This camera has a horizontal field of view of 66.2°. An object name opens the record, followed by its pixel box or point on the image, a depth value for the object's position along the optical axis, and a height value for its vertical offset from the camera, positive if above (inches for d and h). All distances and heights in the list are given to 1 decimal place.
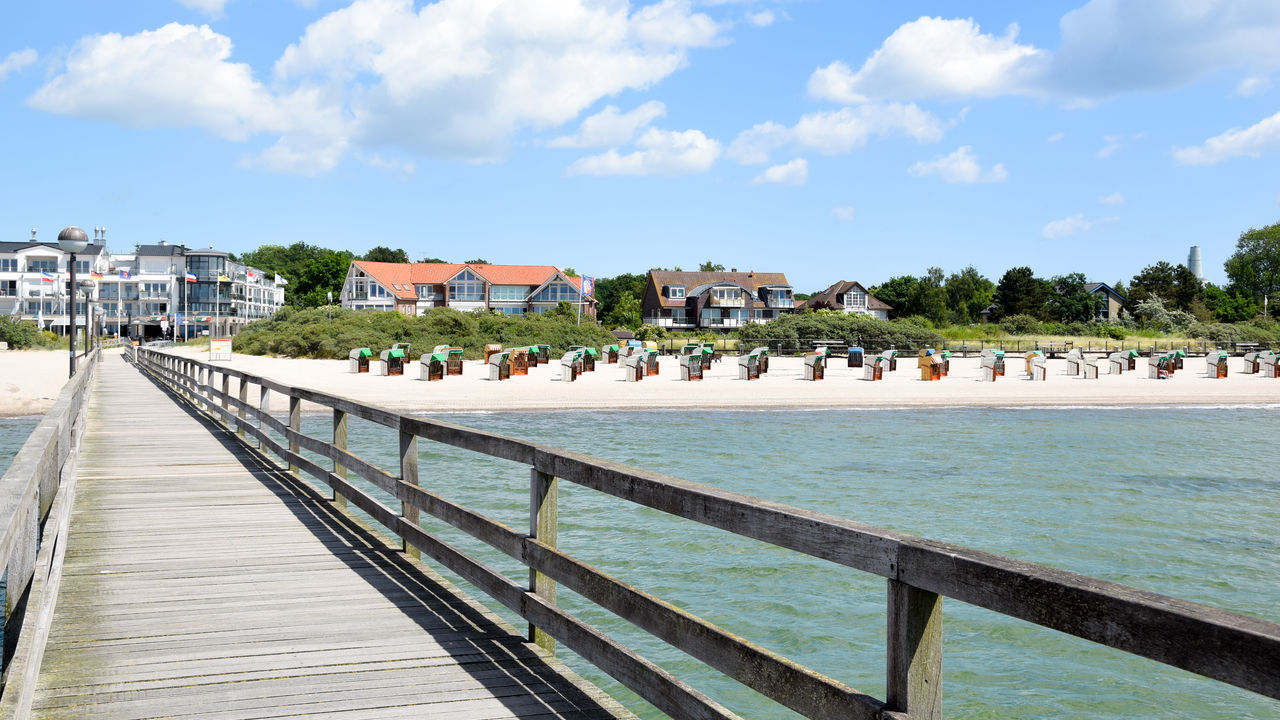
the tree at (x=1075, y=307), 3912.4 +124.4
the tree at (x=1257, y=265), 4655.5 +363.5
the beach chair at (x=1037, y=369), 1517.0 -49.4
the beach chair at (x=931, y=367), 1477.6 -47.3
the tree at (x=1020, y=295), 3668.8 +160.1
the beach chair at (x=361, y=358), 1451.8 -43.2
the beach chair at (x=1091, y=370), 1575.0 -52.5
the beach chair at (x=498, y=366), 1299.2 -46.5
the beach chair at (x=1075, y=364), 1638.8 -43.8
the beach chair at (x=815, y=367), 1402.1 -46.2
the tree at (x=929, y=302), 3927.2 +143.0
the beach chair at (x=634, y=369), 1332.4 -49.5
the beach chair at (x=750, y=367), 1414.9 -48.8
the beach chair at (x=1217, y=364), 1595.7 -40.6
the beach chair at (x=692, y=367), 1381.4 -47.6
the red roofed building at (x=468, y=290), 3799.2 +160.0
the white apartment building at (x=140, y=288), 4084.6 +169.3
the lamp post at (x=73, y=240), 709.3 +63.6
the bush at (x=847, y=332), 2409.0 +7.6
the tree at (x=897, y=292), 4495.6 +209.3
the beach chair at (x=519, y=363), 1419.8 -46.0
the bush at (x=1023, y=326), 3122.5 +35.3
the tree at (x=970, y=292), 4682.6 +215.8
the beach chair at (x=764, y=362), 1538.6 -44.2
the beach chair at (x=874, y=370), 1434.5 -51.1
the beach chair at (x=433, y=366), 1269.7 -46.3
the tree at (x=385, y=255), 5226.4 +402.3
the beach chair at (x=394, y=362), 1393.9 -46.1
